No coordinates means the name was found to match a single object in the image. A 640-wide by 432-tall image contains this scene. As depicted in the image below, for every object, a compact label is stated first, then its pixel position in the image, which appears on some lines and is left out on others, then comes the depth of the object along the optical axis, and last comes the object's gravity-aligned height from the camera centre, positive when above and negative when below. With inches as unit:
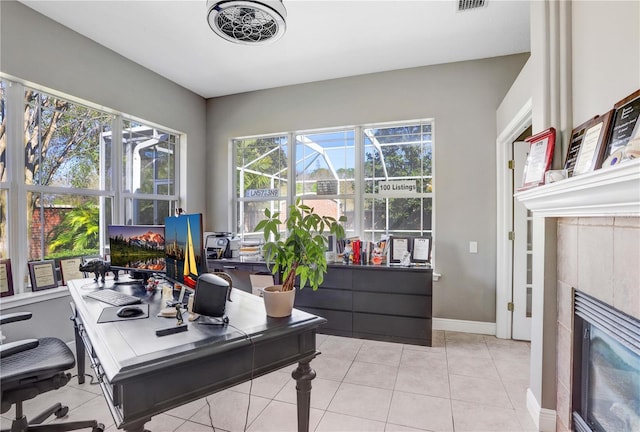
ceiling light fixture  74.3 +49.9
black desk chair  57.3 -29.7
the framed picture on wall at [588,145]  52.0 +13.1
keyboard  72.2 -19.6
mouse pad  60.4 -19.9
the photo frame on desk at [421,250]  133.6 -14.3
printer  156.1 -14.5
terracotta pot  61.3 -17.0
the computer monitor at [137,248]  87.2 -9.1
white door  126.9 -16.7
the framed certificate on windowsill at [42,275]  104.0 -19.8
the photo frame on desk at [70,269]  112.3 -19.3
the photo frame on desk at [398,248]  136.3 -13.8
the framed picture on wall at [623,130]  44.3 +13.2
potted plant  64.3 -7.1
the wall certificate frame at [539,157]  69.2 +13.8
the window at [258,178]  170.7 +21.8
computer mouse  62.3 -19.3
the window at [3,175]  99.6 +13.1
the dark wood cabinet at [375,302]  124.0 -35.7
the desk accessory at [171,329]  52.6 -19.4
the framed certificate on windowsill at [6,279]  96.3 -19.4
